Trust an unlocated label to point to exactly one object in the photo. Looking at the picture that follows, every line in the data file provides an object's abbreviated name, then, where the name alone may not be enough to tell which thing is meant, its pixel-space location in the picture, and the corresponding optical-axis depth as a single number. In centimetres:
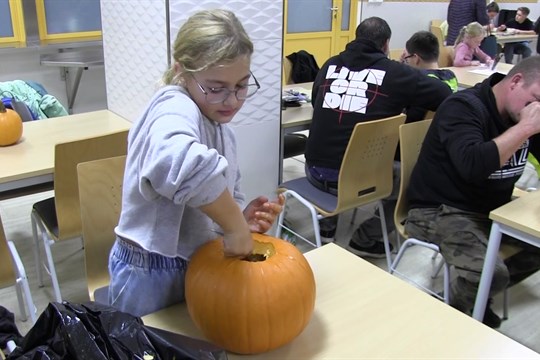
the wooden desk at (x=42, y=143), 198
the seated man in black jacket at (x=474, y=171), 193
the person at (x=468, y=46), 470
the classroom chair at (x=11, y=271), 177
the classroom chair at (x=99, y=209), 166
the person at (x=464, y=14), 654
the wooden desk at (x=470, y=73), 393
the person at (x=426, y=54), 329
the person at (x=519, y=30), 775
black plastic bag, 85
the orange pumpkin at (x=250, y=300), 102
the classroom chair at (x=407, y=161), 226
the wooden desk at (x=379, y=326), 106
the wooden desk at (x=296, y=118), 275
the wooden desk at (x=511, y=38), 698
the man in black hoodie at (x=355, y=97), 259
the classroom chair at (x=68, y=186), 196
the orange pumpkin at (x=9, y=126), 222
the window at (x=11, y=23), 429
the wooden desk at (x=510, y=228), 167
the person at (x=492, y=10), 760
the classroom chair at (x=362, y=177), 230
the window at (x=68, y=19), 451
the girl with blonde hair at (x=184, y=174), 95
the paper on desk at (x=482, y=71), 434
